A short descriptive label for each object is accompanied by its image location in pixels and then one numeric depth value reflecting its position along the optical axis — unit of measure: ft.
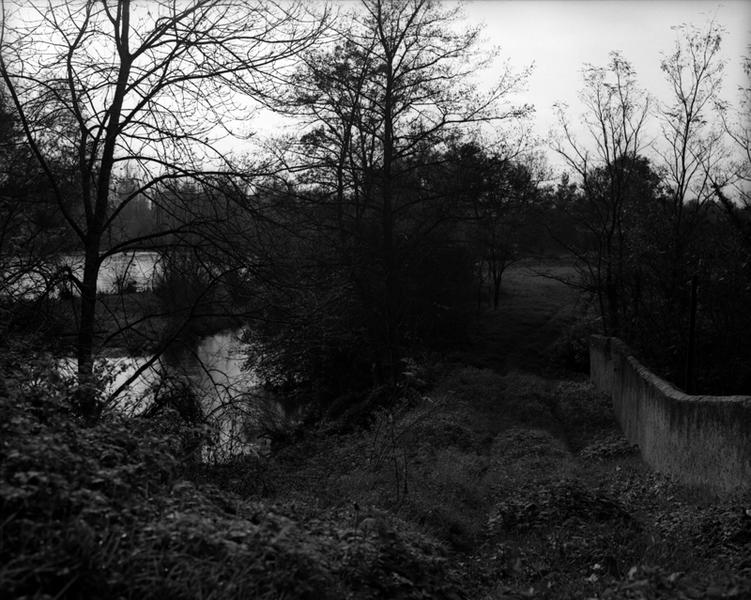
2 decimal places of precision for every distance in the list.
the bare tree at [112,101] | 32.96
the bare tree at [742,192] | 56.18
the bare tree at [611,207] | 87.39
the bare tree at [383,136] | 77.05
